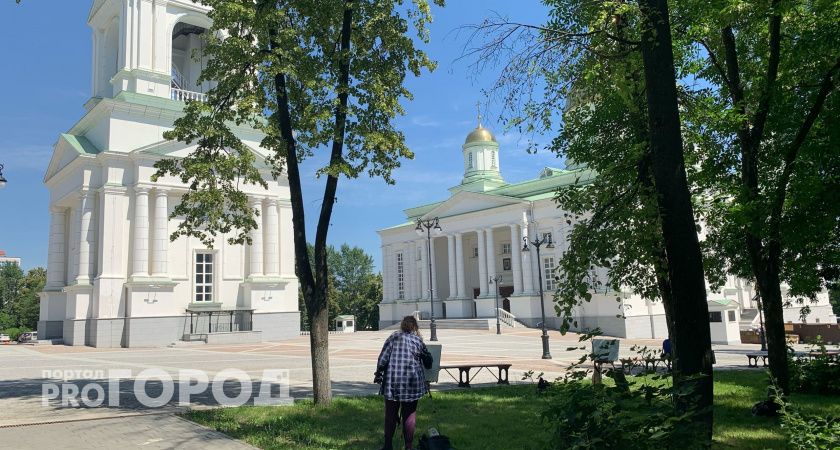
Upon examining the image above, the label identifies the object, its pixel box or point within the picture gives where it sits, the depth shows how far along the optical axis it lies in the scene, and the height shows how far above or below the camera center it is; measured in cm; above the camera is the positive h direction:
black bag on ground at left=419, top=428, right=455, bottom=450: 557 -124
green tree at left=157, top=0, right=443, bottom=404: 1059 +368
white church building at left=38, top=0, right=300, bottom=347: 3366 +454
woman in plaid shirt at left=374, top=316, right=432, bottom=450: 689 -78
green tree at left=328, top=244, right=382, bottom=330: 9644 +462
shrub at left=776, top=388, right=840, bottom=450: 455 -108
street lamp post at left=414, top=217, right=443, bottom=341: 3278 +408
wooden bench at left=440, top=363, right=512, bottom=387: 1320 -142
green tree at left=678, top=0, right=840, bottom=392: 880 +256
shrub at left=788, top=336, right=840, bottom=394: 1156 -156
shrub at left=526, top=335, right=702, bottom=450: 418 -82
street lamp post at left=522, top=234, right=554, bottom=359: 2152 -161
